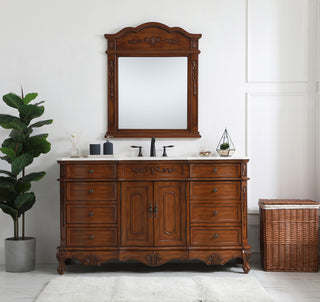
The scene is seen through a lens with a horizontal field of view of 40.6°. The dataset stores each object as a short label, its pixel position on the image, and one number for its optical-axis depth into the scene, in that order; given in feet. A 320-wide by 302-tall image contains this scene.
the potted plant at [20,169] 12.28
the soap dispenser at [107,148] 13.10
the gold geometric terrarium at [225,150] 12.89
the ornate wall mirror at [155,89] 13.64
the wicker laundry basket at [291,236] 12.45
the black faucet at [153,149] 13.12
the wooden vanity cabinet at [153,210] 12.06
